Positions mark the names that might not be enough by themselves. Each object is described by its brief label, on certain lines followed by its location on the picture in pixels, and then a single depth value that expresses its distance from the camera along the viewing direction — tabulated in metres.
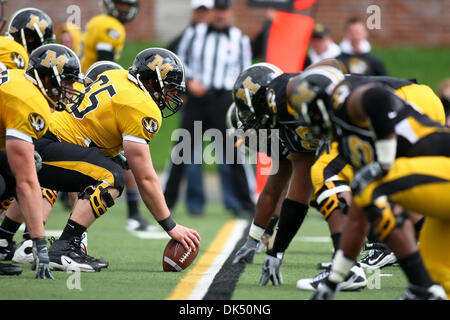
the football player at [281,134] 10.16
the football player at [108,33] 17.37
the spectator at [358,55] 21.36
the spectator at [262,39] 20.68
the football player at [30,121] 9.77
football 11.19
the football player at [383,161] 8.01
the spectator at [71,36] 18.85
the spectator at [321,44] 21.84
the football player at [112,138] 10.90
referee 19.50
